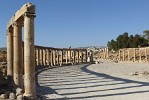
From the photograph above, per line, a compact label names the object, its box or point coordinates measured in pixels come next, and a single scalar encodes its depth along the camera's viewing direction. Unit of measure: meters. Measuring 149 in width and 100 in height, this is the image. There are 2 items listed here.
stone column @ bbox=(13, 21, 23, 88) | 8.33
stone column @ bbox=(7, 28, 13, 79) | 9.88
